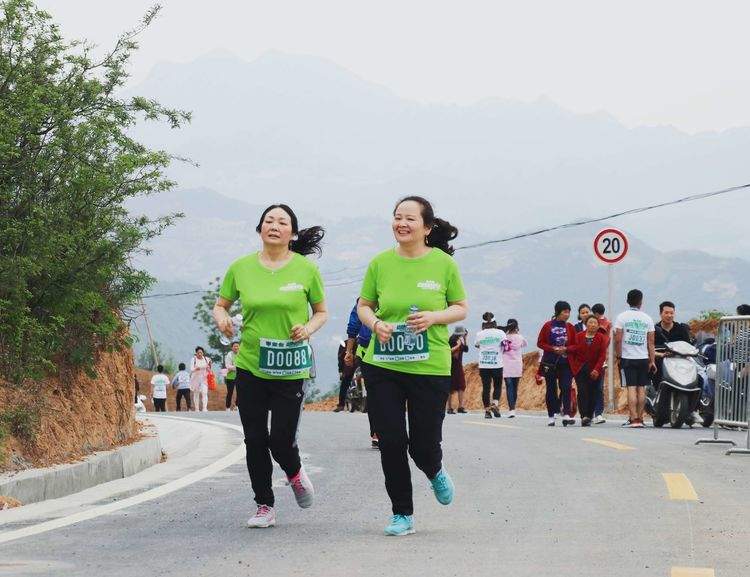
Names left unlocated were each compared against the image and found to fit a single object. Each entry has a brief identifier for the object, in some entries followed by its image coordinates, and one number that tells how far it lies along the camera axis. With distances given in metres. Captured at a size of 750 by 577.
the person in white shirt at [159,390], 38.88
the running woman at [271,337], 8.06
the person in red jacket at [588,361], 20.22
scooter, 18.95
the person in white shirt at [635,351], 19.56
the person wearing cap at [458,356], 24.62
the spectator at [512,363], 24.20
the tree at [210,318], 103.70
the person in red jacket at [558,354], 20.77
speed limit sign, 25.44
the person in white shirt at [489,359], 23.50
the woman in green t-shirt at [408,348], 7.74
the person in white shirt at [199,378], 36.50
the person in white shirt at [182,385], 40.03
